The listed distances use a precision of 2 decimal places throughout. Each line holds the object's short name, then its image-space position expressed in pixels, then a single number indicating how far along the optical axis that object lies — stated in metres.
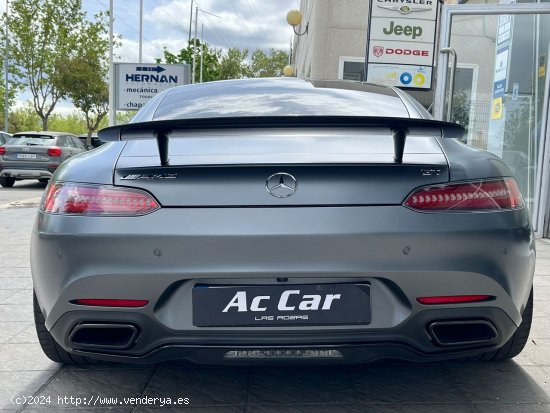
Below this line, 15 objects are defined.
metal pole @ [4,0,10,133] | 34.00
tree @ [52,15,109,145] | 35.31
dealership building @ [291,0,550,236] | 7.22
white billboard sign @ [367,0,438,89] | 9.05
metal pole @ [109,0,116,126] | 14.75
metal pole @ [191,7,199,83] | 51.31
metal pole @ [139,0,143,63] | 32.19
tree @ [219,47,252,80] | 67.62
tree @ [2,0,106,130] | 32.97
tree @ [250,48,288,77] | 67.15
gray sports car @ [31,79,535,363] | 1.98
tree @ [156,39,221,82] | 55.97
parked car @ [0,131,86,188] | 14.62
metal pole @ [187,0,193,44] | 64.39
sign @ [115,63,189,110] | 14.19
